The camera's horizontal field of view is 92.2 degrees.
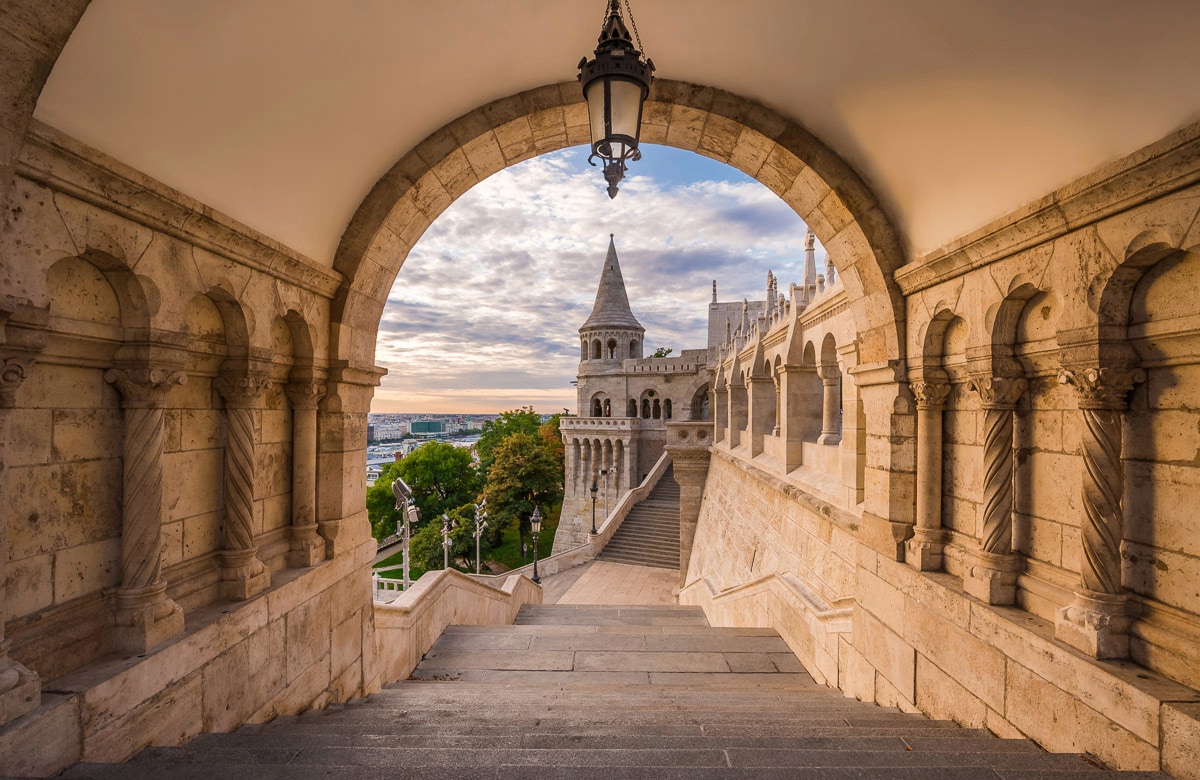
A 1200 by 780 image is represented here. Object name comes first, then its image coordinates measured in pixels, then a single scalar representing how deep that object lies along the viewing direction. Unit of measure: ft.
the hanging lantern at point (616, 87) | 8.47
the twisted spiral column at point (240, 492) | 11.15
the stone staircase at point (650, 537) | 62.90
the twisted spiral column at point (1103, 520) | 8.58
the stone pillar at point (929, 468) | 13.09
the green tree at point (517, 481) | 103.45
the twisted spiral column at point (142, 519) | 8.74
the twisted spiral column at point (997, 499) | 10.89
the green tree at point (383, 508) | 105.81
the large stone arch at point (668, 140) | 14.12
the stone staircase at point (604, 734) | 7.26
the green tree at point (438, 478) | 115.85
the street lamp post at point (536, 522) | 46.96
